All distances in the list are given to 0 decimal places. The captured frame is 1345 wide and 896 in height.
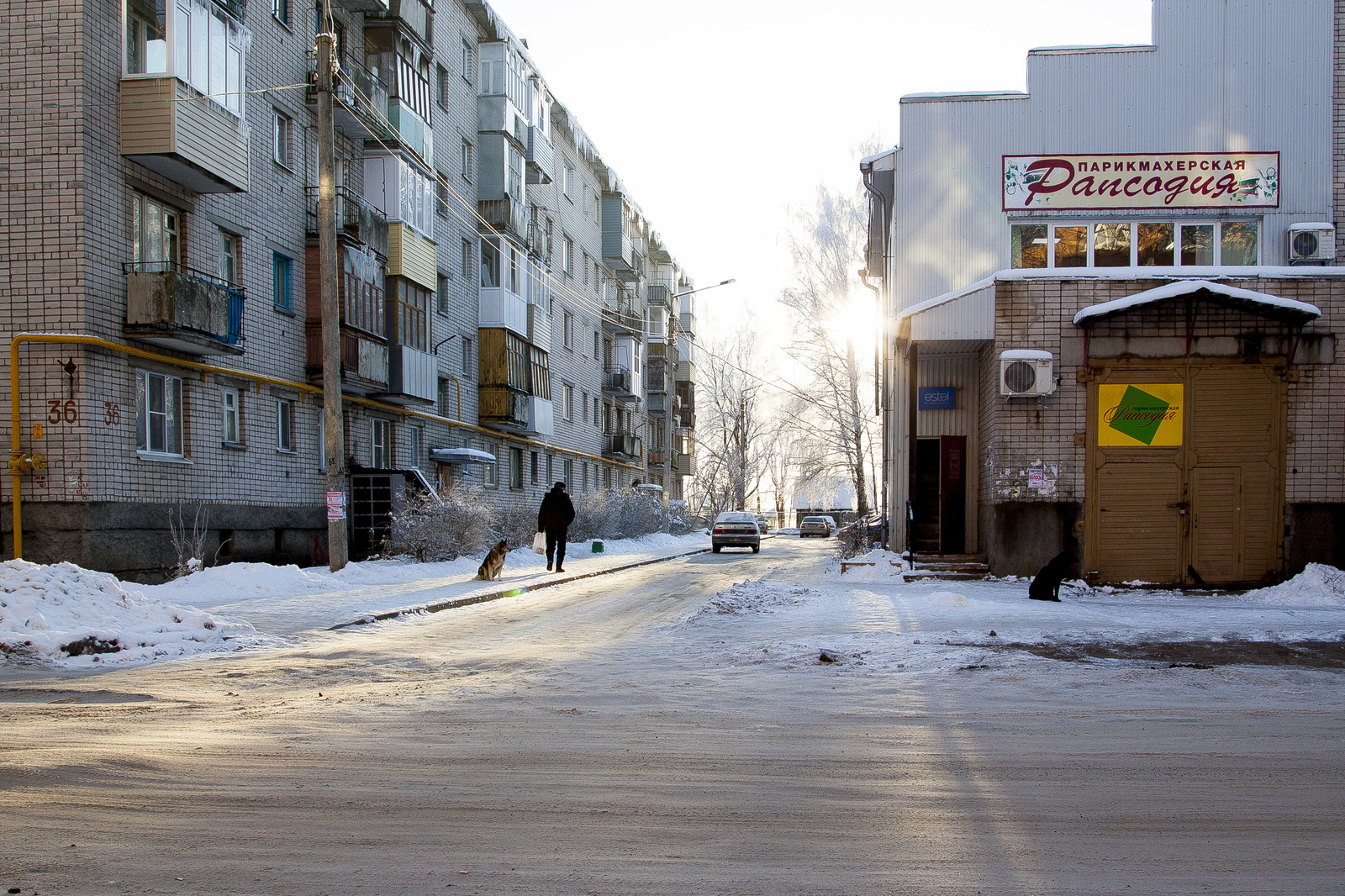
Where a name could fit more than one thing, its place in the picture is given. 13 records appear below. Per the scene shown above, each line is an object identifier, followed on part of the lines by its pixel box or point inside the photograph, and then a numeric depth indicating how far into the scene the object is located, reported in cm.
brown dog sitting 1889
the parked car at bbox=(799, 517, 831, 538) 6359
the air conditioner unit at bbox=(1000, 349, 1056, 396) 1653
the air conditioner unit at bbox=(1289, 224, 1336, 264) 1944
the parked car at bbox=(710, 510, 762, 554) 3678
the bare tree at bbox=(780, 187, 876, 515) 4053
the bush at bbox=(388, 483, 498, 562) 2241
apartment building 1616
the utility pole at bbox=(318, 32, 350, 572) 1716
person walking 2227
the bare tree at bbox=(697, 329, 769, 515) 6400
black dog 1433
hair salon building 1633
